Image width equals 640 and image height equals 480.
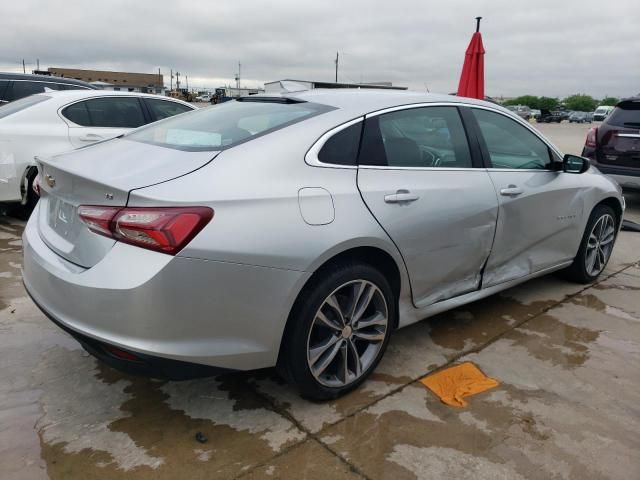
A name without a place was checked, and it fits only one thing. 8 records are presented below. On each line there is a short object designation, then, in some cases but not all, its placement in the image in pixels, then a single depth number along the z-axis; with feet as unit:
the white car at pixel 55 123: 16.62
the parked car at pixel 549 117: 194.18
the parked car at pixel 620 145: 22.06
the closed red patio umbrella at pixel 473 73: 27.76
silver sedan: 6.43
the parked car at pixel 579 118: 203.62
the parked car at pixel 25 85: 23.47
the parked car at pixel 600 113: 152.46
